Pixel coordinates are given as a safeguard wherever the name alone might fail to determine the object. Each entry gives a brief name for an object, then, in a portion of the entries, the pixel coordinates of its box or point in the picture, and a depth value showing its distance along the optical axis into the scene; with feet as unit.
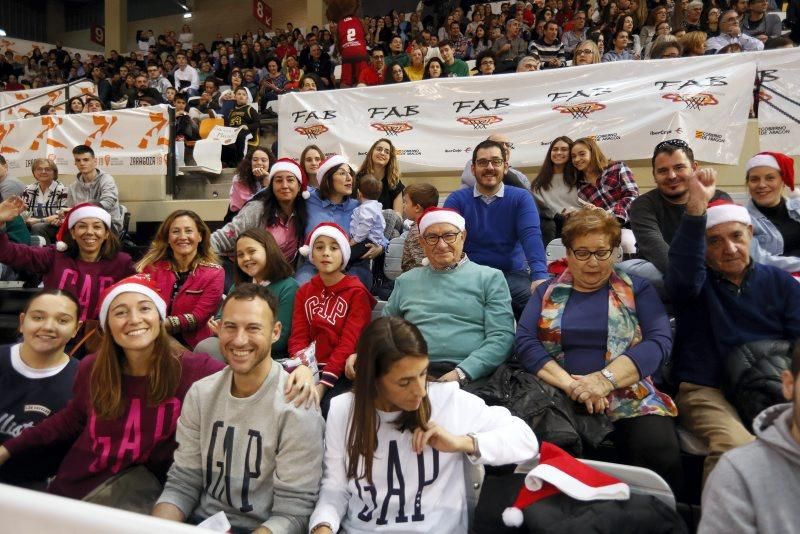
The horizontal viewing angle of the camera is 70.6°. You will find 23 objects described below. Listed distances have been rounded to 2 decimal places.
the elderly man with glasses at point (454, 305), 7.44
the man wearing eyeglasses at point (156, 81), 34.30
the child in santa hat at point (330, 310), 8.09
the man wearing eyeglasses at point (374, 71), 24.38
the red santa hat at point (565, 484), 4.70
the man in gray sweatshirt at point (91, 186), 17.42
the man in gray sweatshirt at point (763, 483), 3.81
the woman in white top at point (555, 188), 12.92
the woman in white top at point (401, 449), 5.16
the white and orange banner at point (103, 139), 21.43
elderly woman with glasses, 6.26
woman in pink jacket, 9.82
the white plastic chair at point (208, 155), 22.22
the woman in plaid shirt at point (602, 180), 11.43
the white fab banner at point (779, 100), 15.06
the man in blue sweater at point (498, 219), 10.11
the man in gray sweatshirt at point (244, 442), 5.44
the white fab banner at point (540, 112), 15.70
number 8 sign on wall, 50.55
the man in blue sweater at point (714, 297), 6.61
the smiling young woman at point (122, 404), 6.17
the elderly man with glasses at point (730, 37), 19.85
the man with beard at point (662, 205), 8.26
